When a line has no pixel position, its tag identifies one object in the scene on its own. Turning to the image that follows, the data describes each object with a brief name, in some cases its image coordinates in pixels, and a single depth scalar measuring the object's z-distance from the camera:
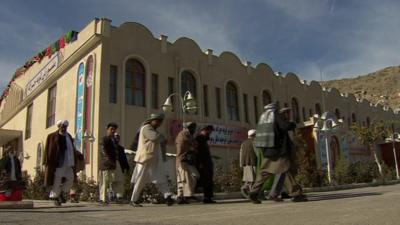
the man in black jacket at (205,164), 8.95
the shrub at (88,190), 12.10
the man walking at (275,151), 7.47
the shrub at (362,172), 19.50
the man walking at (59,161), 8.52
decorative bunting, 20.02
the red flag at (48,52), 22.80
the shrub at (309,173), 16.16
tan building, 17.56
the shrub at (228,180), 13.94
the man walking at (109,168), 9.25
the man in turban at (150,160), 8.08
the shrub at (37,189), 14.50
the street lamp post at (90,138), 16.62
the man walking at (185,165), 8.73
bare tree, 24.91
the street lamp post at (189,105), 14.08
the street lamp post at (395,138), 32.00
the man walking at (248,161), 9.90
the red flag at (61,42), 21.03
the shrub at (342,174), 18.56
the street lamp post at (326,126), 22.69
